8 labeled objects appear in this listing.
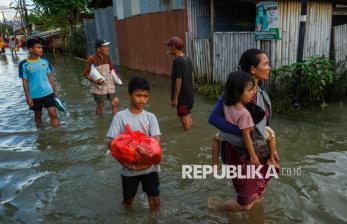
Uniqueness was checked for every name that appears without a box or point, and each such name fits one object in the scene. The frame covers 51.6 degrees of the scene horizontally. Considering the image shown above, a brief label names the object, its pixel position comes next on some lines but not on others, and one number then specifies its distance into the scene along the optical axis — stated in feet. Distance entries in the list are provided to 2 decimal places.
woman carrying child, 9.32
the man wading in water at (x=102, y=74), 21.75
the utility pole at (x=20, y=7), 141.08
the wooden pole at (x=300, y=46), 21.71
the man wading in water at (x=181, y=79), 18.28
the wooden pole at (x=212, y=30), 30.32
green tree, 81.97
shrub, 22.53
